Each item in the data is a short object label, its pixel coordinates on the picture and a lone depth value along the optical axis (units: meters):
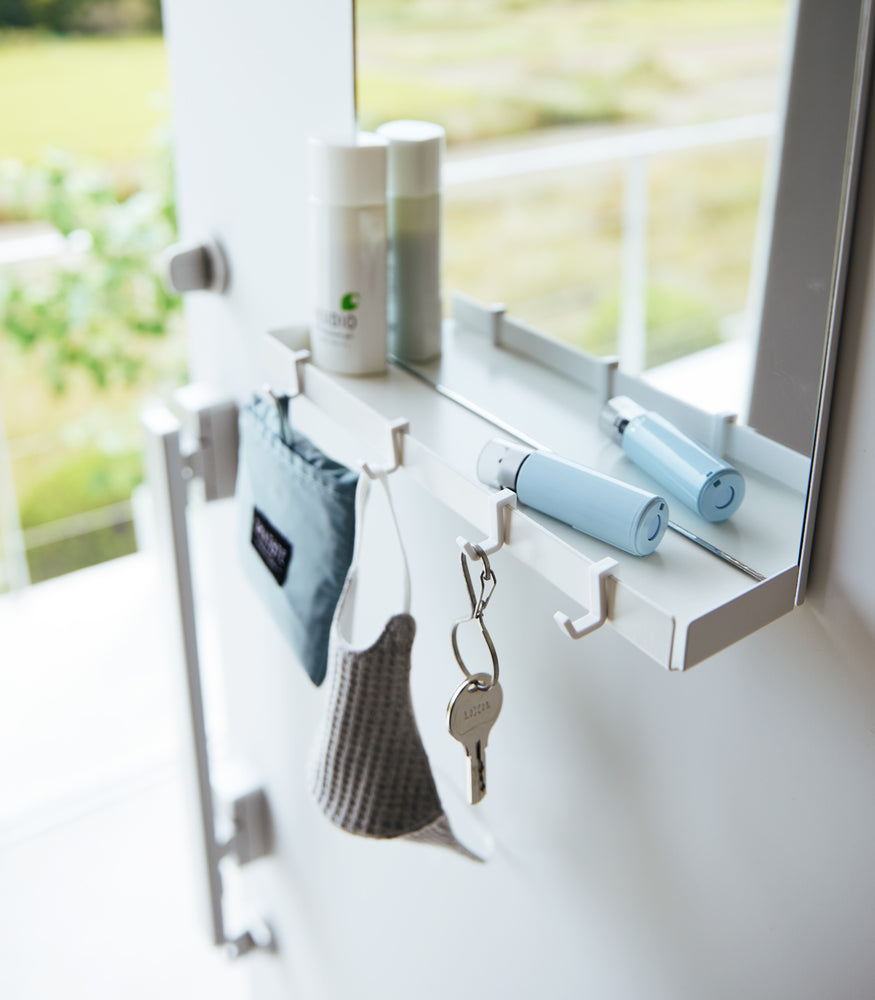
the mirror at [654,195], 0.42
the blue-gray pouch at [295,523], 0.65
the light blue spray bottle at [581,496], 0.44
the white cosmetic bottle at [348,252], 0.56
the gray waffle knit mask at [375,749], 0.61
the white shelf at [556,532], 0.41
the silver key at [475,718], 0.51
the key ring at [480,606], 0.50
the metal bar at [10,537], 2.00
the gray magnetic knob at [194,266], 0.89
